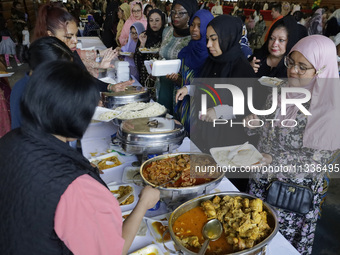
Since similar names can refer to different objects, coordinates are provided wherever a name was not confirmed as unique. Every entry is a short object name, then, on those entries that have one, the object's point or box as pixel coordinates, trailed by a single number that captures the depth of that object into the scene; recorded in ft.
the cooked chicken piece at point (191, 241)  2.80
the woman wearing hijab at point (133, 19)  12.80
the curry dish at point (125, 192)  3.70
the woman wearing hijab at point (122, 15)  15.23
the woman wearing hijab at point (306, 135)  4.07
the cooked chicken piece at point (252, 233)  2.84
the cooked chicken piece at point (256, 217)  3.03
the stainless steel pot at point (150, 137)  4.25
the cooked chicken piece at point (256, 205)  3.18
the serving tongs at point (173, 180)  3.44
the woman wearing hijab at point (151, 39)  10.17
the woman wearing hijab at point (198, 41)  6.76
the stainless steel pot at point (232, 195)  2.62
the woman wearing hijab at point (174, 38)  7.91
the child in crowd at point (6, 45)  19.12
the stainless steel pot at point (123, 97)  6.10
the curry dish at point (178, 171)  3.67
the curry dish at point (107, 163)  4.62
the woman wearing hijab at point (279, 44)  6.92
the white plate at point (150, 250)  2.88
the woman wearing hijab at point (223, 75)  5.64
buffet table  3.05
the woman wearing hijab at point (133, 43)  11.19
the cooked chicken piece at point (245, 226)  2.93
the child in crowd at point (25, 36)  22.45
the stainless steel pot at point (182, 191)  3.31
